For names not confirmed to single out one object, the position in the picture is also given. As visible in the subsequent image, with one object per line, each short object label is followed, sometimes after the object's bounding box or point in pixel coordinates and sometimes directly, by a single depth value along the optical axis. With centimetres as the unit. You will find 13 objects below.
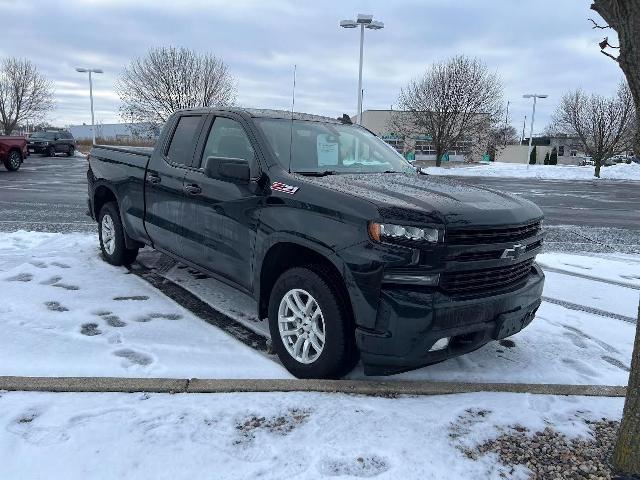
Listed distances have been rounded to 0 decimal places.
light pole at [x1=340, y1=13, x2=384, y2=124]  2172
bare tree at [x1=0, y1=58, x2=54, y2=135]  4906
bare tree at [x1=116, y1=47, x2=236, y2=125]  3725
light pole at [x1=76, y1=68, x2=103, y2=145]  3792
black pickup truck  299
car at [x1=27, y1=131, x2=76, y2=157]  3434
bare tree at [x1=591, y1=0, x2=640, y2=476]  221
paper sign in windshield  415
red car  2022
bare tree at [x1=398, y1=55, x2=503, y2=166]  3791
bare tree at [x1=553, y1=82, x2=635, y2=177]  3709
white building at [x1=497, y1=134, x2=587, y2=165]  6681
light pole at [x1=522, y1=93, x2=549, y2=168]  4003
